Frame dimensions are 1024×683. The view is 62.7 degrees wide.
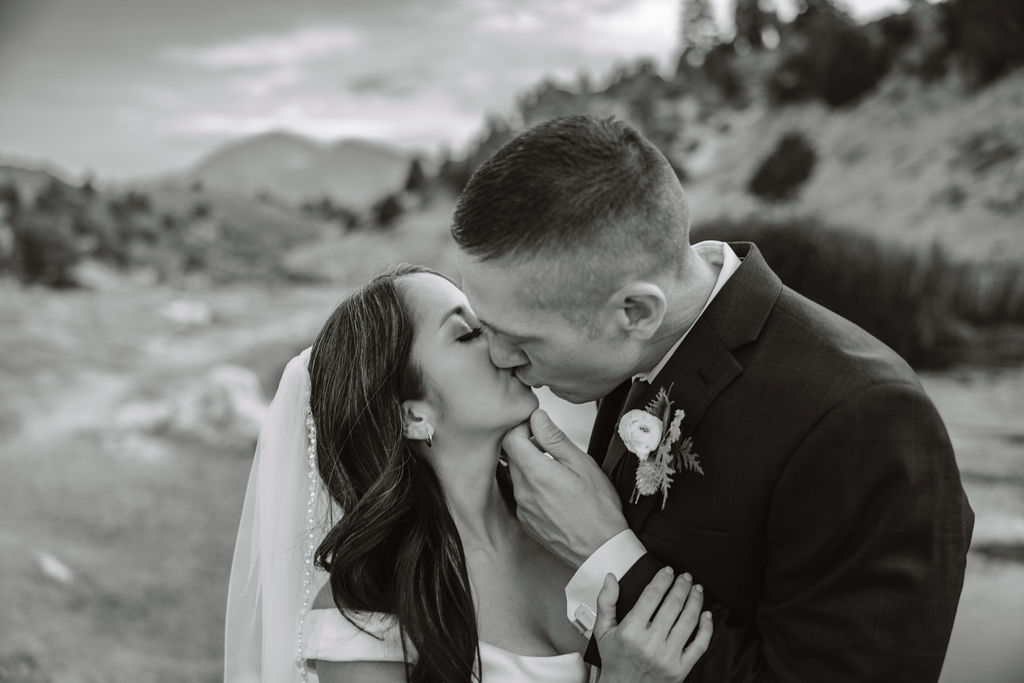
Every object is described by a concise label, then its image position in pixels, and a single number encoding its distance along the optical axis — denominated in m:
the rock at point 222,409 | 7.33
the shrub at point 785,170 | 8.91
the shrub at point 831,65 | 9.41
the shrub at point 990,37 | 7.40
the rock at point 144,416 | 7.10
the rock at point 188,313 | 7.66
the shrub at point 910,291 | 6.21
